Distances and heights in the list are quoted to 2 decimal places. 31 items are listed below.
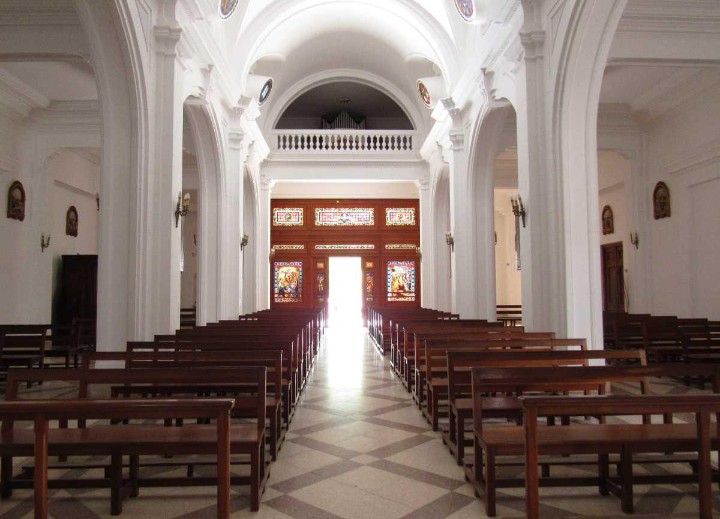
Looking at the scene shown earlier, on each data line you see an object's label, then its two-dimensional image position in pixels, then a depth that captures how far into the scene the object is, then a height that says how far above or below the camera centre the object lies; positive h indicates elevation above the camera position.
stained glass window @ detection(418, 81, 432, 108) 13.29 +4.99
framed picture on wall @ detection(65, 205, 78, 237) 12.36 +1.77
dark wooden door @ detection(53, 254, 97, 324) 11.91 +0.29
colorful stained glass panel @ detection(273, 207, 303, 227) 18.19 +2.69
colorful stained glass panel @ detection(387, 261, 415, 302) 18.23 +0.33
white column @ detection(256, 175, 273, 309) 15.30 +1.55
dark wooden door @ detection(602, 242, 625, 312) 13.16 +0.44
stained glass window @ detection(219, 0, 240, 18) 8.91 +4.73
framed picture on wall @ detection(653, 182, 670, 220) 10.84 +1.84
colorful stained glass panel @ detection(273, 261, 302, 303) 18.00 +0.59
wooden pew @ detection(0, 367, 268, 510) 2.69 -0.68
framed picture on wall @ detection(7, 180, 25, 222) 10.28 +1.85
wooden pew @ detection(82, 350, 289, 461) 3.80 -0.43
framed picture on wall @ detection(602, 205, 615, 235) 13.66 +1.86
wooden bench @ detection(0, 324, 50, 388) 6.87 -0.55
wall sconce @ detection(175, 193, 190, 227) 6.75 +1.14
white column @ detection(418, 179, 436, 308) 15.27 +1.45
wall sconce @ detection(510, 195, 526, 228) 6.98 +1.12
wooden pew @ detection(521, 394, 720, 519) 2.30 -0.50
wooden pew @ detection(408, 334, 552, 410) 4.77 -0.39
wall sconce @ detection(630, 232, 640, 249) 11.39 +1.15
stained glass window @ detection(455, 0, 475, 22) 8.91 +4.73
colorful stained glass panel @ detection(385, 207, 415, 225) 18.39 +2.68
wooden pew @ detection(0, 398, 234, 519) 2.23 -0.67
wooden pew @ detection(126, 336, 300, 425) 4.75 -0.41
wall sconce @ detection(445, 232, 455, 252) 11.66 +1.22
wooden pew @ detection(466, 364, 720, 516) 2.85 -0.69
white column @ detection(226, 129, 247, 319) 10.90 +1.51
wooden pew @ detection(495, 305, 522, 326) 13.66 -0.48
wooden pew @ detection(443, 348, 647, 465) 3.63 -0.45
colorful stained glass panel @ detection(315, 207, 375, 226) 18.22 +2.68
